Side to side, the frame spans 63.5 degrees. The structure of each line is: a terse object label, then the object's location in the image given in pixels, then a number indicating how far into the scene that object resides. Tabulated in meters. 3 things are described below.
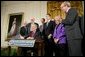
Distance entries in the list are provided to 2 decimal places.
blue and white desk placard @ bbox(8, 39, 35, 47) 1.09
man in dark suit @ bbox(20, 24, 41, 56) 1.20
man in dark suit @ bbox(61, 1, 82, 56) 0.88
